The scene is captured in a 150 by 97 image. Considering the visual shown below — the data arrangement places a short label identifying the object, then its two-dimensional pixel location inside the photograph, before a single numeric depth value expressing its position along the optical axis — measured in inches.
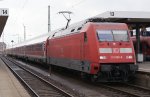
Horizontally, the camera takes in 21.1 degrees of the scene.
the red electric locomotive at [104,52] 680.4
